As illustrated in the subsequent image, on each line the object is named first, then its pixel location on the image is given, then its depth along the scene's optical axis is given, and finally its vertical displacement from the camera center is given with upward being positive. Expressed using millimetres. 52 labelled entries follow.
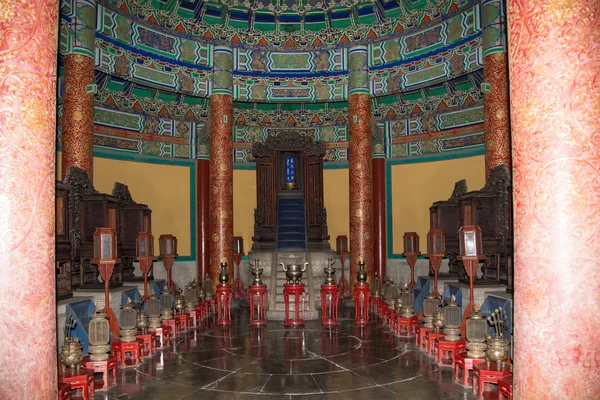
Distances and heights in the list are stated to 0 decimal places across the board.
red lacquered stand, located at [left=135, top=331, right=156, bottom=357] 6391 -1468
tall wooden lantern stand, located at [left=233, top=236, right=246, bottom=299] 11945 -1014
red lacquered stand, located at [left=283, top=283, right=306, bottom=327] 8445 -1383
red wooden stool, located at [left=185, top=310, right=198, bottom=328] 8528 -1560
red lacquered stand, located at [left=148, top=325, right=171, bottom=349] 6895 -1492
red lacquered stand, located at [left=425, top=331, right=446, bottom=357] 6252 -1497
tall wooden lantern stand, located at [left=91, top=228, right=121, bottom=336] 6219 -335
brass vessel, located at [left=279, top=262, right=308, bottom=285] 8531 -861
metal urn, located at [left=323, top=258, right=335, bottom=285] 8828 -929
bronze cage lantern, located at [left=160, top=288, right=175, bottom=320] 7602 -1180
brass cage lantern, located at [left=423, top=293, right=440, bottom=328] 6484 -1078
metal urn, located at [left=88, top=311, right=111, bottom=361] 5129 -1115
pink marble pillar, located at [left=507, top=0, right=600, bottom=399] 3006 +79
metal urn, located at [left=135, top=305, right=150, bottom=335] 6445 -1206
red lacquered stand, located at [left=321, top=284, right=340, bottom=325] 8727 -1414
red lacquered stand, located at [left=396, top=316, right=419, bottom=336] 7507 -1532
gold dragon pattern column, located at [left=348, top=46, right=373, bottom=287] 11844 +1070
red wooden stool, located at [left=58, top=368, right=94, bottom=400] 4410 -1313
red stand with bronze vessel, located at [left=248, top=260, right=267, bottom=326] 8781 -1270
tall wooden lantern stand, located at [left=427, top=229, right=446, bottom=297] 7789 -418
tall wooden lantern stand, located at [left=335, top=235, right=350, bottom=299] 12664 -785
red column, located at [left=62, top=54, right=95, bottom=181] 9219 +1937
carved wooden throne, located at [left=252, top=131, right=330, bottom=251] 13875 +976
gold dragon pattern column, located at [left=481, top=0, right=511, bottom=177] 9258 +2297
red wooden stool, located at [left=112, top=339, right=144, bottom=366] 5879 -1430
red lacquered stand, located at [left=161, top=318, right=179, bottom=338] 7492 -1456
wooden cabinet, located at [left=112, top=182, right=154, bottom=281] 9562 -27
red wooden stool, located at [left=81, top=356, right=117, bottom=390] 5082 -1391
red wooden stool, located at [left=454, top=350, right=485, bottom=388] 4914 -1397
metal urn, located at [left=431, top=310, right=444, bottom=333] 6164 -1203
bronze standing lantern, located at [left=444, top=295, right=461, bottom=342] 5727 -1130
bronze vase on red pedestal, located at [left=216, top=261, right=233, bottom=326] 8945 -1310
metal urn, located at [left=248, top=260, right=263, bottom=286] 8841 -889
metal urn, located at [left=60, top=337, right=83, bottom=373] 4500 -1126
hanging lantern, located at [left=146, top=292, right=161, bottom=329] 6859 -1146
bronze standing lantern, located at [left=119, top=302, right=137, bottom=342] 5921 -1119
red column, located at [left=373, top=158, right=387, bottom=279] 13477 +75
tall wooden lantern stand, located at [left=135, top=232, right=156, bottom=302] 8039 -423
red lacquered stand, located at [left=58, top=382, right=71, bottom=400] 3904 -1265
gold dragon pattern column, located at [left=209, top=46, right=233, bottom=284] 11609 +1025
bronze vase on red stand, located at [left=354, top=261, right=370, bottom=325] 8938 -1383
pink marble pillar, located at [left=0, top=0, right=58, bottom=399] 3178 +113
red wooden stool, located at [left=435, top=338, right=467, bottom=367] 5762 -1427
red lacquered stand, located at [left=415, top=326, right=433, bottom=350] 6516 -1494
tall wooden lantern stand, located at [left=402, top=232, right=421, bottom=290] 10085 -555
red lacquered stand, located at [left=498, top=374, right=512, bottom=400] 4027 -1324
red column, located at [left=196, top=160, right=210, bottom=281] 13523 +255
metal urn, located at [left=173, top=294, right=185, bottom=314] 8180 -1294
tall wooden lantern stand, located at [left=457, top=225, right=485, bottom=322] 6062 -343
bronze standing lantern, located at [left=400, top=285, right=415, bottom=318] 7602 -1221
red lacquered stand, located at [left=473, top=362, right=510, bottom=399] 4449 -1339
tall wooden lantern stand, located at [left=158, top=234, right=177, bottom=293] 9656 -534
